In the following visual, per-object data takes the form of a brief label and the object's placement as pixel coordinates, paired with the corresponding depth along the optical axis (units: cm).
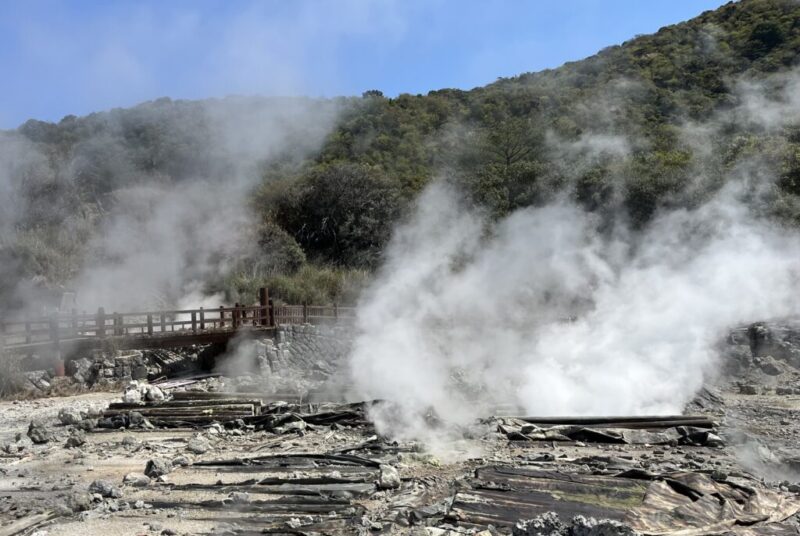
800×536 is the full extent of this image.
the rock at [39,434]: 1107
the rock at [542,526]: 535
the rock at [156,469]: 868
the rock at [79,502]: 747
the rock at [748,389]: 1481
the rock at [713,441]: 937
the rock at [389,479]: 771
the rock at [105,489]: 786
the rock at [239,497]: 741
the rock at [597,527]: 499
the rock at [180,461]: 930
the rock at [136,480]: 837
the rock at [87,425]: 1215
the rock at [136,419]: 1222
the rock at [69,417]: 1240
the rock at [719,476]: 715
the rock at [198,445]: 1014
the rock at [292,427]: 1115
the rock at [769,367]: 1647
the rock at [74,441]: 1084
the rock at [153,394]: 1392
